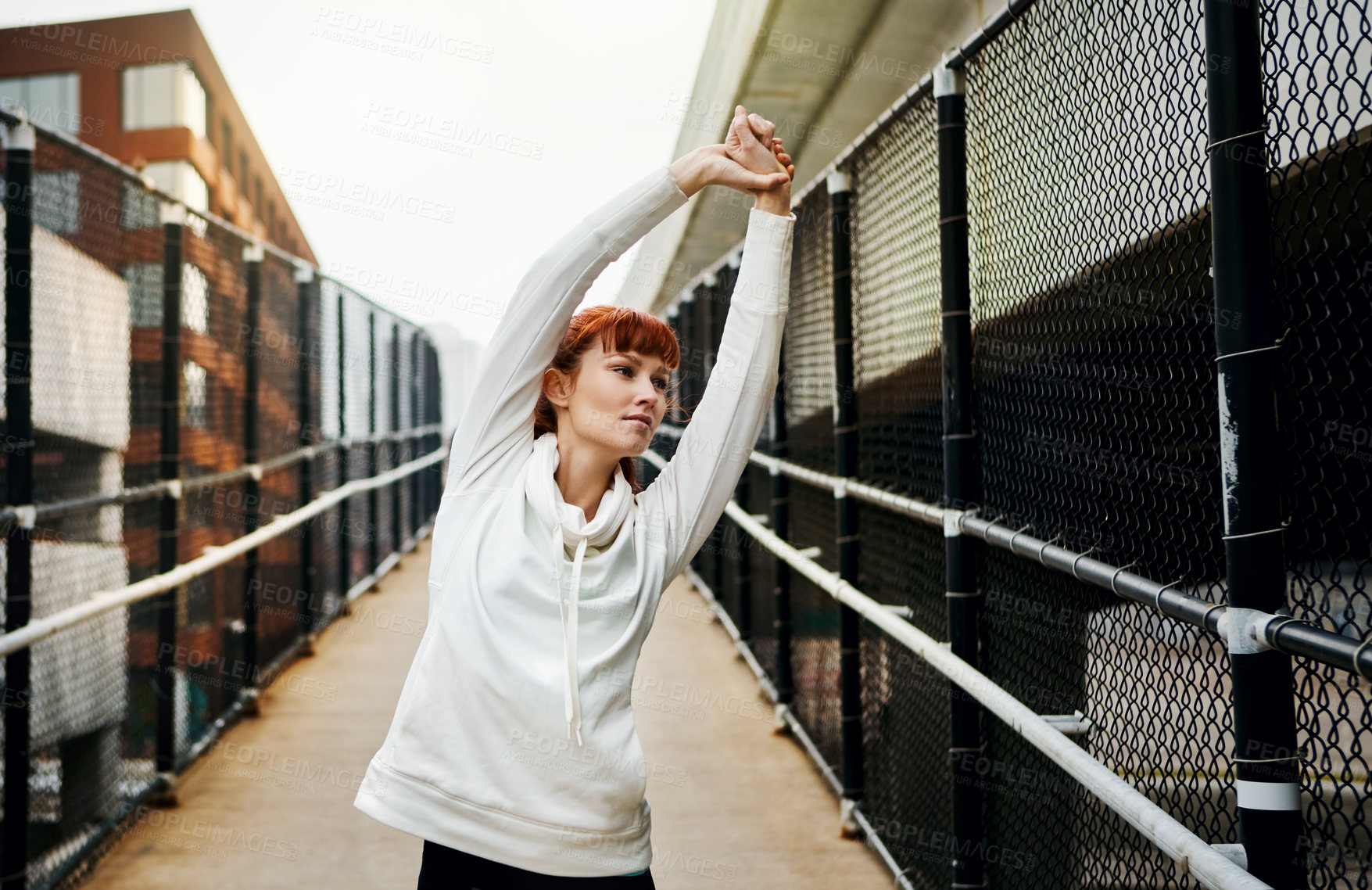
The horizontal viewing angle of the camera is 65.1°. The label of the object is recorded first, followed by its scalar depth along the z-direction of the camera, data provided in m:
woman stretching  1.60
